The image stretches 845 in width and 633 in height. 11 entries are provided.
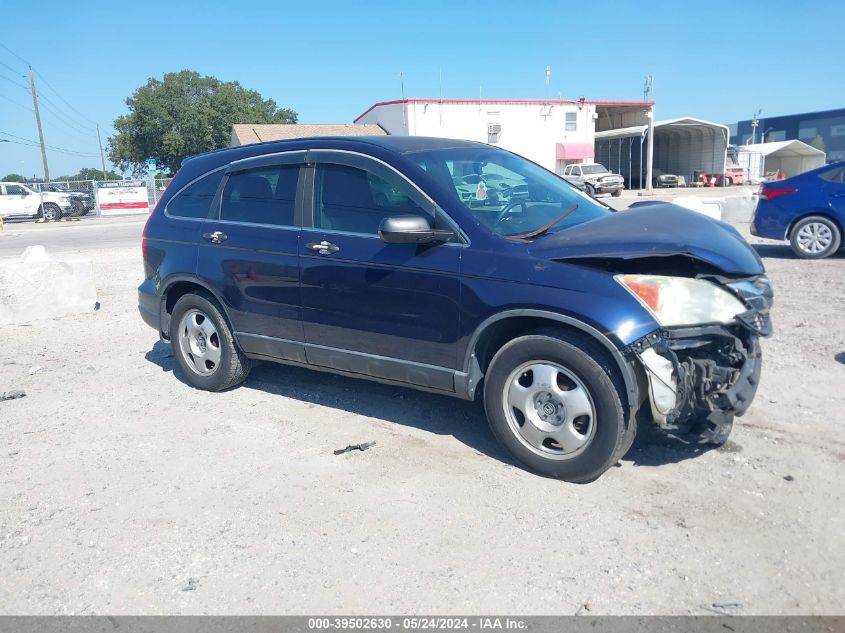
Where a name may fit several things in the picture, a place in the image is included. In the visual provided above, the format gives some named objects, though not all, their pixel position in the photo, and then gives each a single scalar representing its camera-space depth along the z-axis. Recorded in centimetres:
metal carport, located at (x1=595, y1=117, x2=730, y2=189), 4853
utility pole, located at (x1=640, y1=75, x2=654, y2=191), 4467
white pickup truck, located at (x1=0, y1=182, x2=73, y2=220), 3127
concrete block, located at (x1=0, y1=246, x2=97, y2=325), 848
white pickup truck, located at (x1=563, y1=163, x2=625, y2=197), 3631
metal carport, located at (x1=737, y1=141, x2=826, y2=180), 5419
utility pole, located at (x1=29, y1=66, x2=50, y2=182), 4741
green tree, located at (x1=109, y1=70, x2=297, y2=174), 5631
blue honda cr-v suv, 362
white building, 4184
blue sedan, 1020
